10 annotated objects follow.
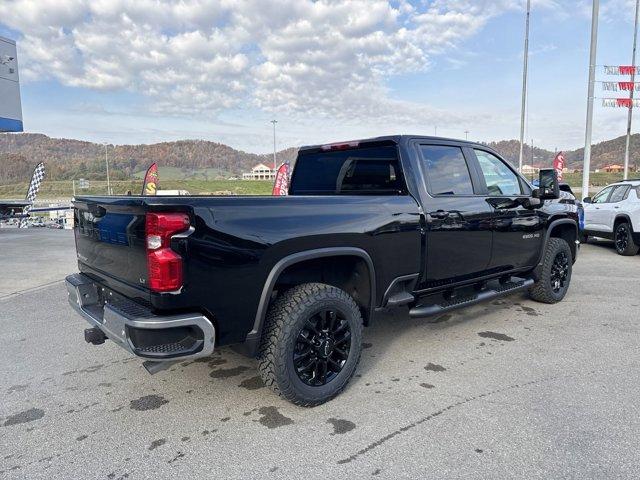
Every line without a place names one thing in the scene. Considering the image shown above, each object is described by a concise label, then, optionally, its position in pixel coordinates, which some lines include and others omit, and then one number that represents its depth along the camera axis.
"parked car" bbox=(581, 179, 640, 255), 9.26
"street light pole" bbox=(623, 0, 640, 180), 17.12
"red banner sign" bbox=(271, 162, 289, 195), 16.70
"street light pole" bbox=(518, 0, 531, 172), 24.22
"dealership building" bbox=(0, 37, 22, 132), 13.54
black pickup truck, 2.63
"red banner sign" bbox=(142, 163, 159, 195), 20.08
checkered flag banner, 22.94
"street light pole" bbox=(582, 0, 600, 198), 13.30
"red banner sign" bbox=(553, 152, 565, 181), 20.18
